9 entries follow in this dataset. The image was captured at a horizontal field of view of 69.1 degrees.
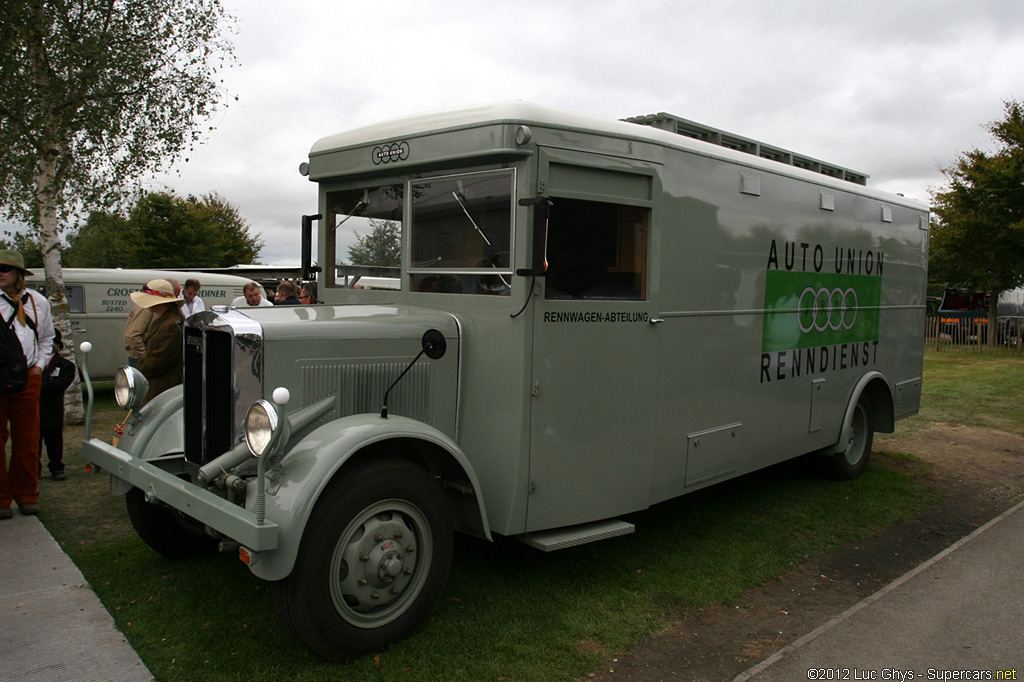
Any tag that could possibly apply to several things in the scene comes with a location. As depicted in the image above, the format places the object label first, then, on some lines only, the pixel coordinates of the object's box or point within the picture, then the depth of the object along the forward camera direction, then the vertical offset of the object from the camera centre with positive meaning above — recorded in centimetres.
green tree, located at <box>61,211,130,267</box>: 4242 +190
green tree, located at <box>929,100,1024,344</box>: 2170 +266
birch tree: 902 +236
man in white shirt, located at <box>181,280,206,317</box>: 879 -17
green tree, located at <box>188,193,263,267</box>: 4409 +317
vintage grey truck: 355 -45
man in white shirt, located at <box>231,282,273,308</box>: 915 -15
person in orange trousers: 549 -91
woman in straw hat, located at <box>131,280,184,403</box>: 639 -49
